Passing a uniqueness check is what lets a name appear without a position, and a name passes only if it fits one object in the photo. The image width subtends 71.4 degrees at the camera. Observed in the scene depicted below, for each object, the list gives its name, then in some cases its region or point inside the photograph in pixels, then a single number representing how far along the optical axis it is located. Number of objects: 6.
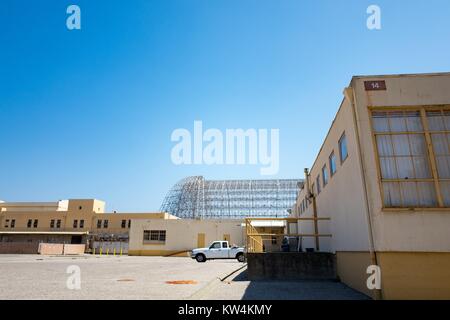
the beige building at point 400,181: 6.61
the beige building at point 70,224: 52.03
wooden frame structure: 12.25
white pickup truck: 26.86
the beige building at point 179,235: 40.41
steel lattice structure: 59.69
